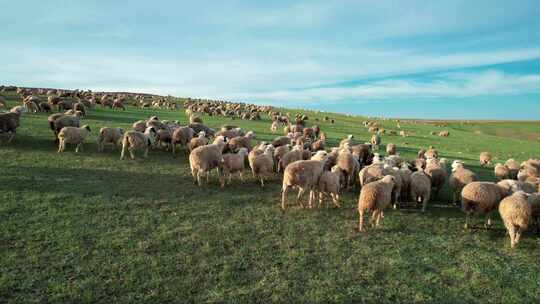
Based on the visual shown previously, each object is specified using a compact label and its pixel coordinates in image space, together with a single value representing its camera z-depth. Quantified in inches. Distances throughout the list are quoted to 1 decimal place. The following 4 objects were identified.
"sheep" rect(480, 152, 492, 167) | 919.0
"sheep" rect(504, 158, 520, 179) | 692.1
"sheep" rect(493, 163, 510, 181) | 684.7
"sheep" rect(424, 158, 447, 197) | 547.5
